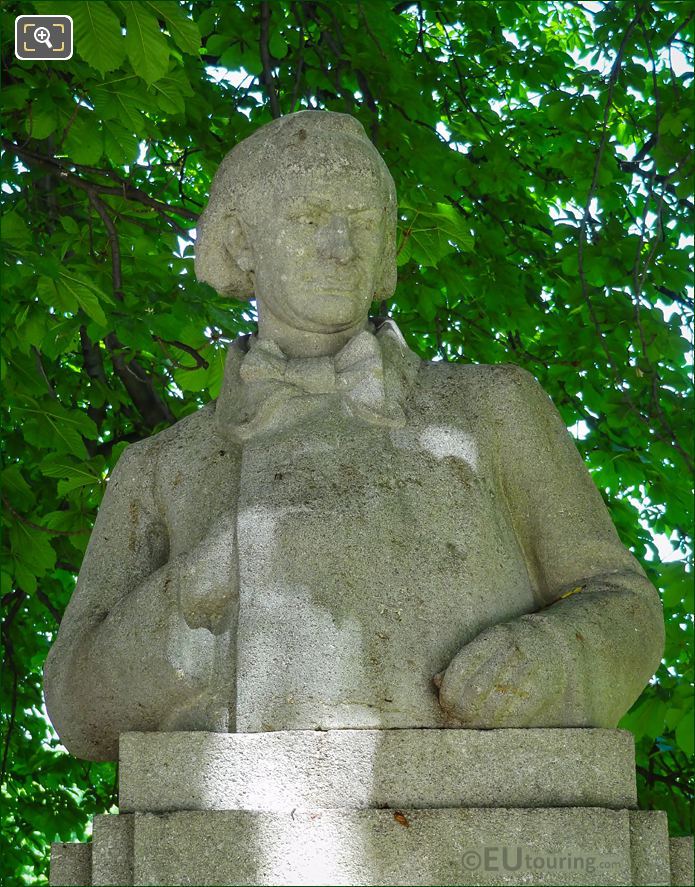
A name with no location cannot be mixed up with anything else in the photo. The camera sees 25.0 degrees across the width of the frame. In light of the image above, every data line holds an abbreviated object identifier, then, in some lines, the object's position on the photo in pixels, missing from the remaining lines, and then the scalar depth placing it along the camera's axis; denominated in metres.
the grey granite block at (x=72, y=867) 3.47
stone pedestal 3.16
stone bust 3.43
